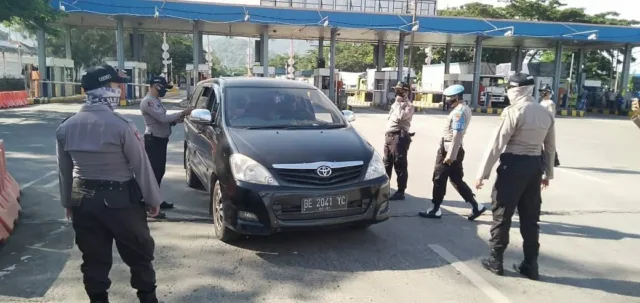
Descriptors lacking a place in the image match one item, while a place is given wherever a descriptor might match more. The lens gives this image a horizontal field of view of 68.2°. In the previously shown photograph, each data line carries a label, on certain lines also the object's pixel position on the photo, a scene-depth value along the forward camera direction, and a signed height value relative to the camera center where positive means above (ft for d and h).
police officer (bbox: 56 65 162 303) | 9.82 -2.17
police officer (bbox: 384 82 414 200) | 22.03 -2.08
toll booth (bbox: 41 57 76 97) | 85.35 +0.56
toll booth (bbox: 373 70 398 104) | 97.72 +0.76
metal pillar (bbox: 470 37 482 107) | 99.40 +3.82
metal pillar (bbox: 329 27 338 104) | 92.63 +2.95
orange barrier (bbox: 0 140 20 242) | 16.05 -4.64
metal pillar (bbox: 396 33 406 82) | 95.25 +6.58
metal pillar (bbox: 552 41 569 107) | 104.58 +5.17
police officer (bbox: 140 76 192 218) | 19.06 -1.60
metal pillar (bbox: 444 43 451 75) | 113.93 +6.85
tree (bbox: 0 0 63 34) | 52.37 +7.62
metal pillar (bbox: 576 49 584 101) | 114.35 +4.82
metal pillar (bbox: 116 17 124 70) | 83.86 +7.07
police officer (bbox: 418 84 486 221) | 18.67 -2.73
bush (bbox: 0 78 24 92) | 92.43 -1.16
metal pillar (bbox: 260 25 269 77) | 91.93 +6.94
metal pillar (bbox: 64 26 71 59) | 101.64 +8.37
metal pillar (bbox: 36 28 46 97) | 81.30 +3.51
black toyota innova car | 14.57 -2.60
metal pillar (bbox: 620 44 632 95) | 103.37 +6.78
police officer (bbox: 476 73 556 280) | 13.93 -2.18
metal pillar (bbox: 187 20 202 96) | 86.17 +5.85
